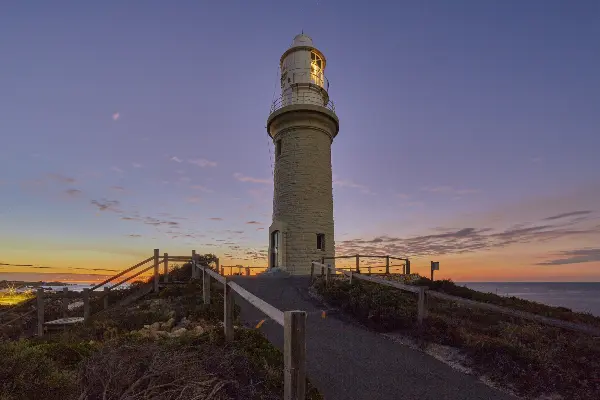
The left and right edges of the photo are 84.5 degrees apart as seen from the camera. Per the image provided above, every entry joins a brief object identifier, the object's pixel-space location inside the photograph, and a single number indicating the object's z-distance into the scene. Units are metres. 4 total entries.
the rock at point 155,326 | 8.44
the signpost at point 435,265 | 16.68
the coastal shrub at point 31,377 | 3.52
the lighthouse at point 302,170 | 19.62
